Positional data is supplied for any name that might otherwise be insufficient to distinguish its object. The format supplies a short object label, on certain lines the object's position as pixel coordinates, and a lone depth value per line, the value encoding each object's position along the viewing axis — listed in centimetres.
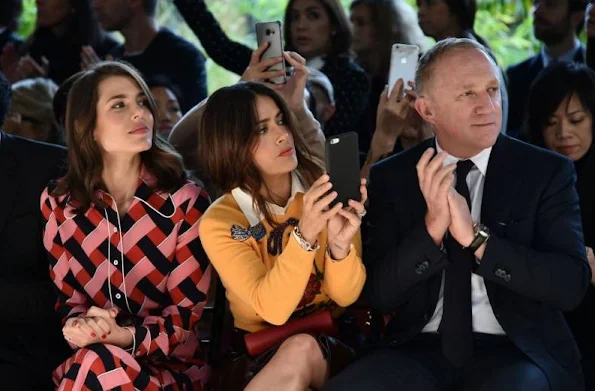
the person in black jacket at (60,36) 1066
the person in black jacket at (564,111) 694
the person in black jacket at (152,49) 973
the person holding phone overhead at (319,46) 861
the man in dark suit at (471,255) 532
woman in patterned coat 601
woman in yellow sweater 536
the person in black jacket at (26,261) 621
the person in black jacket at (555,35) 953
